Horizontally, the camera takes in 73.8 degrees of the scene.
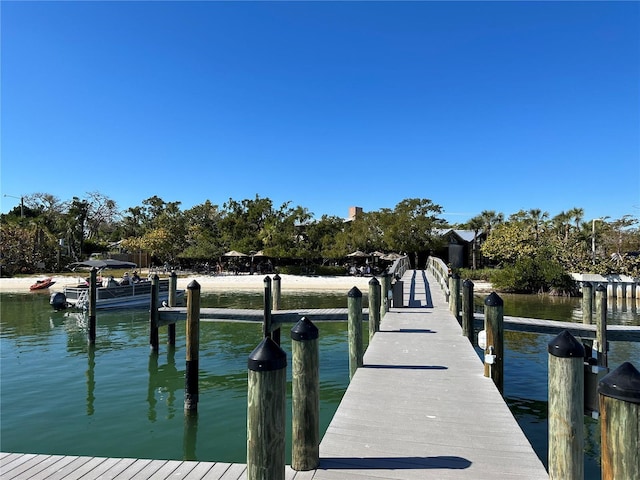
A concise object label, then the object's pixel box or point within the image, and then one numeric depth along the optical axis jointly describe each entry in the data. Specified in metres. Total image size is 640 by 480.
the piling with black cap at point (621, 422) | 2.53
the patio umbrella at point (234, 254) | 51.66
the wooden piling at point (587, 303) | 13.92
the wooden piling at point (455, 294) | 11.52
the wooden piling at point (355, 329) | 7.01
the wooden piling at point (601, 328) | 11.65
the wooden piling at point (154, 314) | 14.71
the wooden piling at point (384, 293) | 11.91
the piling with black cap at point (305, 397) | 3.91
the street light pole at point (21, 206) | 68.22
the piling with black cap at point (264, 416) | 3.29
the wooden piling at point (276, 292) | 15.45
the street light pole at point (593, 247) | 38.30
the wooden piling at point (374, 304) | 9.38
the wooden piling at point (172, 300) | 16.16
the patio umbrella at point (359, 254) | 47.79
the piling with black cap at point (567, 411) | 3.47
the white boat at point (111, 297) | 23.91
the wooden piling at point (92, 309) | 17.56
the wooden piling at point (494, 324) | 7.44
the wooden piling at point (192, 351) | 10.34
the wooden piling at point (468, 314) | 8.91
